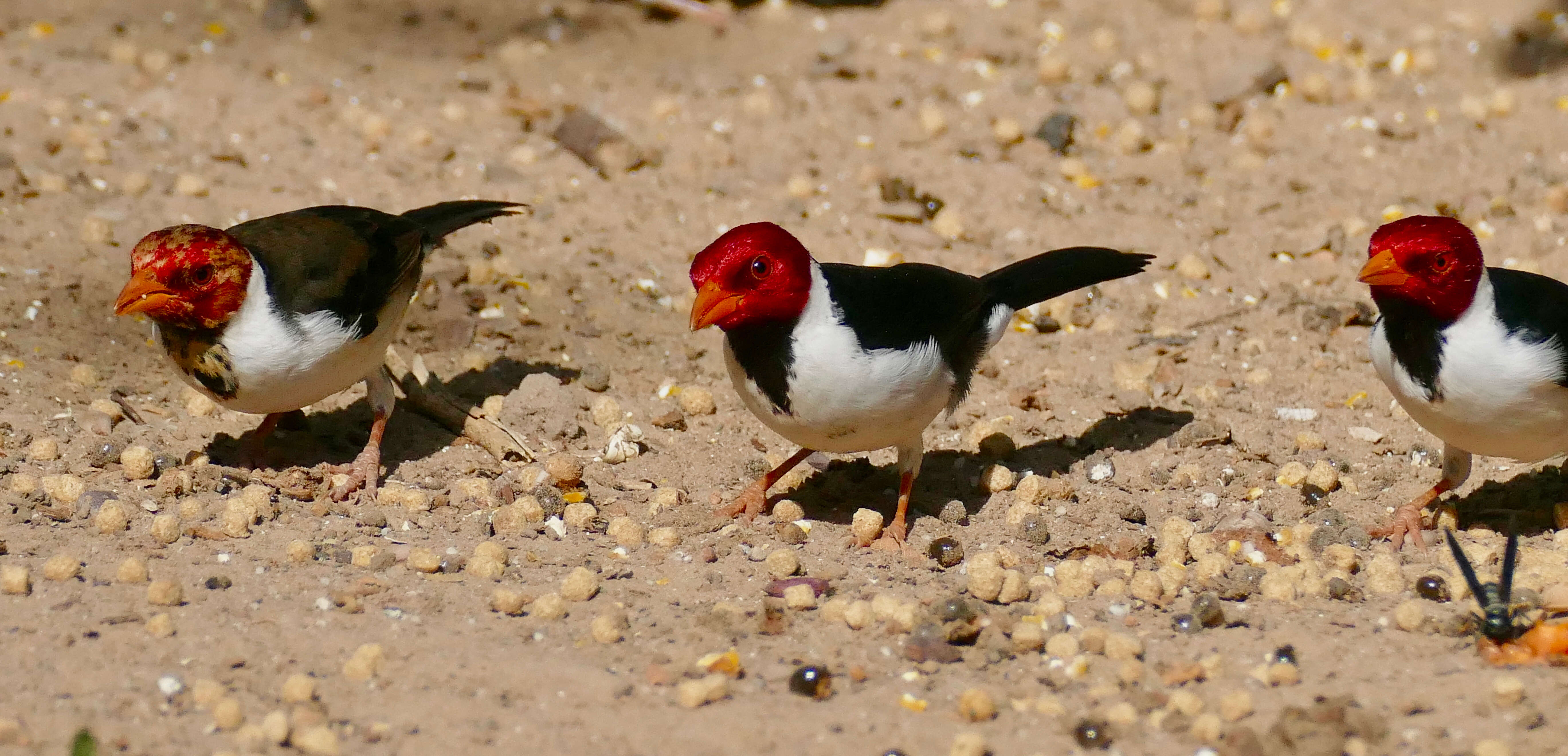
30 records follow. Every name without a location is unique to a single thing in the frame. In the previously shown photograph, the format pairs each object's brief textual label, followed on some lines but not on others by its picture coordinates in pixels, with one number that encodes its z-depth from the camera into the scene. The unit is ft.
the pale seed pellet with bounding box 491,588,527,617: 27.14
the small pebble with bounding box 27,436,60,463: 32.55
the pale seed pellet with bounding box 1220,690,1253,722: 23.13
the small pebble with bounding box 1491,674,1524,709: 22.79
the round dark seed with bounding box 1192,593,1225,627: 26.94
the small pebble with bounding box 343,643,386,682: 24.21
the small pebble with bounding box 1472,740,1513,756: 21.36
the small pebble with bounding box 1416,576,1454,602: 27.96
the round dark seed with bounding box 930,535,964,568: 30.68
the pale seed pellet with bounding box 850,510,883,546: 31.40
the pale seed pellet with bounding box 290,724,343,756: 22.16
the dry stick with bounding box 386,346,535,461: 35.32
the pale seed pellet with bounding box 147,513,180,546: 29.40
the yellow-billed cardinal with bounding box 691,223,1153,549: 28.53
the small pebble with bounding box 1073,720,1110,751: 22.68
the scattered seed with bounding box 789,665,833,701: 24.29
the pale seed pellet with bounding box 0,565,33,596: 26.35
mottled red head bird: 30.71
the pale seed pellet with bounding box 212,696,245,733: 22.57
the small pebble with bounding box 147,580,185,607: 26.17
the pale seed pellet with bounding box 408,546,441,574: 28.89
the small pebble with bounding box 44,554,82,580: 27.12
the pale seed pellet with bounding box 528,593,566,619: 26.99
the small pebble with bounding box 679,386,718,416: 37.14
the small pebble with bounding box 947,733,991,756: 22.12
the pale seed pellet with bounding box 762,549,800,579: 29.53
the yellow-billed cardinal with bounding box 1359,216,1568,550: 27.63
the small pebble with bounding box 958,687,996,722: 23.35
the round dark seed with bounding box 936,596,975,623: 26.66
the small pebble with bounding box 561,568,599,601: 27.68
